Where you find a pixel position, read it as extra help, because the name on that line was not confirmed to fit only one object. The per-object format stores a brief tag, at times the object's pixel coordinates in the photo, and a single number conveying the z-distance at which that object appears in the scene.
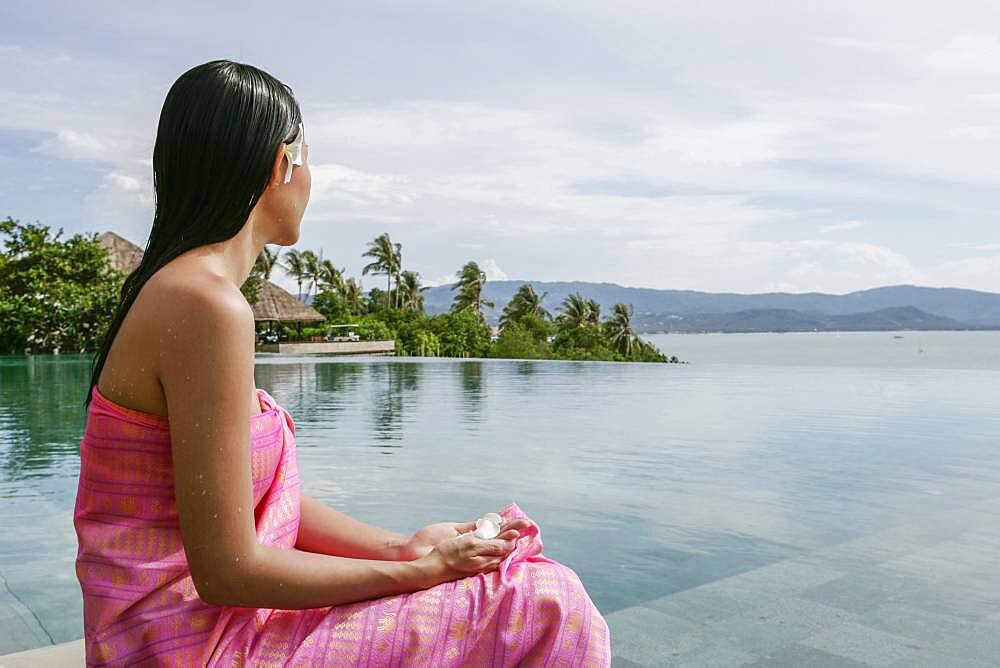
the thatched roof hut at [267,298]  26.05
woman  1.05
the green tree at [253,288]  27.17
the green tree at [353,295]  38.16
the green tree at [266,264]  35.97
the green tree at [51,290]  20.25
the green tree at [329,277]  39.95
